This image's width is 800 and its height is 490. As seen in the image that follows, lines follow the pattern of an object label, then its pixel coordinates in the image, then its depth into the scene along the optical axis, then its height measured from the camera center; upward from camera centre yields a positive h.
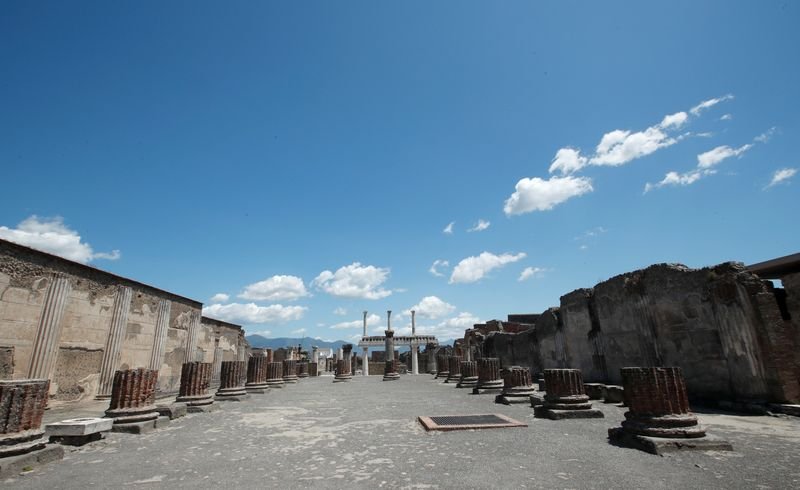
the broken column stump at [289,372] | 23.63 -1.22
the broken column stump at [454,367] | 22.94 -1.15
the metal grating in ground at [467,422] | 7.24 -1.49
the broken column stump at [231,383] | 13.61 -1.04
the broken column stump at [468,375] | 17.72 -1.32
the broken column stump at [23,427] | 5.07 -0.95
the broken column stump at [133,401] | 7.64 -0.95
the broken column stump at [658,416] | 5.39 -1.13
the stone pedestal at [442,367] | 27.38 -1.37
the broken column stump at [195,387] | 10.60 -0.90
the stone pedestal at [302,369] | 33.17 -1.57
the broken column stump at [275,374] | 20.11 -1.15
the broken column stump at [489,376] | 14.51 -1.14
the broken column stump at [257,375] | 16.93 -1.03
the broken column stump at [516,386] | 11.20 -1.21
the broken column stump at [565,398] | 8.25 -1.17
